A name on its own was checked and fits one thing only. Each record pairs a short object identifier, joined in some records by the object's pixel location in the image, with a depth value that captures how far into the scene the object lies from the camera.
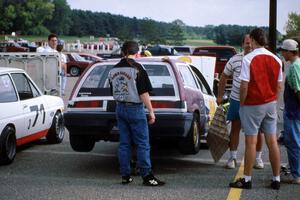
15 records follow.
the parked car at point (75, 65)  36.69
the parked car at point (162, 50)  38.61
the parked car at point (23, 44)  62.59
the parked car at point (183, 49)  44.67
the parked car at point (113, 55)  39.71
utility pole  15.62
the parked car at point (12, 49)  49.34
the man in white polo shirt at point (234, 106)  7.58
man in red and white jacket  6.30
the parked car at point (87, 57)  40.28
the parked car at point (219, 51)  24.79
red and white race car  7.90
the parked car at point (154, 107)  7.18
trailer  12.93
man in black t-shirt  6.54
